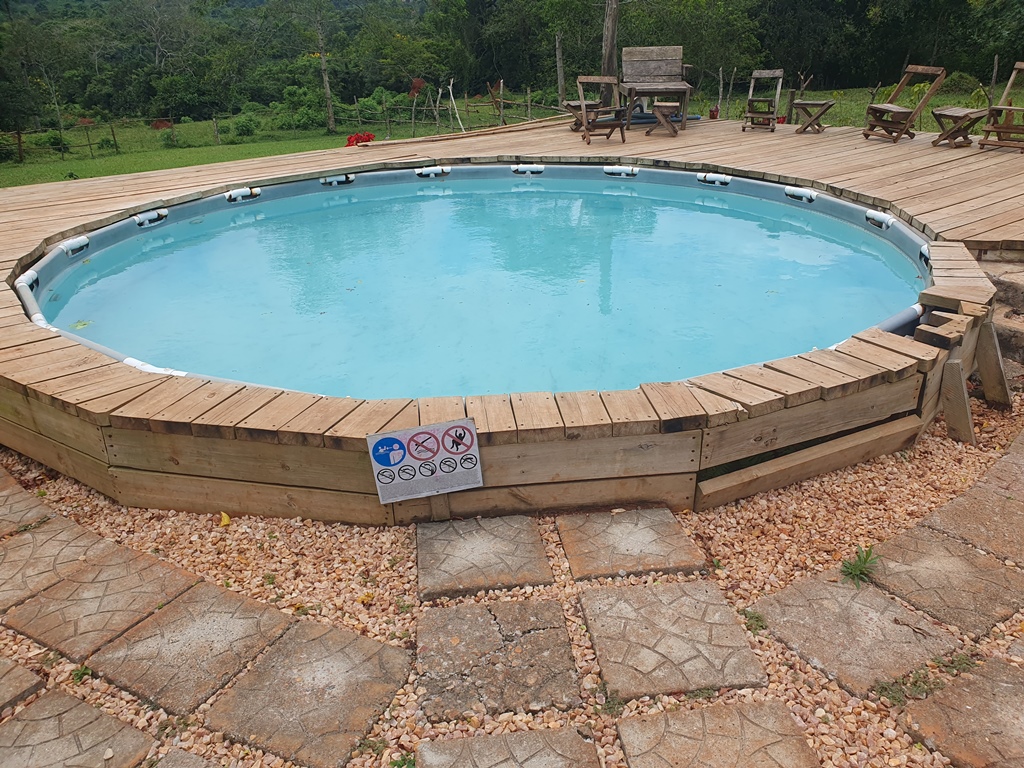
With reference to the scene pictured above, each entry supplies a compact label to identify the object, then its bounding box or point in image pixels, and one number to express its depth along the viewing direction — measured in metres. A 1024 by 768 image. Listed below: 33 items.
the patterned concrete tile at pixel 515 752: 1.83
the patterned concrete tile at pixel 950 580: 2.28
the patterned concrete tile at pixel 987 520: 2.60
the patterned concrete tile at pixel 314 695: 1.90
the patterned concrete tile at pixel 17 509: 2.87
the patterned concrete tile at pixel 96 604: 2.26
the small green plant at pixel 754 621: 2.26
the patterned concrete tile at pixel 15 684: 2.02
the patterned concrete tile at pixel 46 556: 2.50
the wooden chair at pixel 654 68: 11.28
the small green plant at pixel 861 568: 2.45
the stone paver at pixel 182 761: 1.84
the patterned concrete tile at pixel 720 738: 1.81
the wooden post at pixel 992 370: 3.69
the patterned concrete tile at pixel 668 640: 2.05
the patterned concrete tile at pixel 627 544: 2.56
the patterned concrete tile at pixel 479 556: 2.49
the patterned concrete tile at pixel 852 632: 2.09
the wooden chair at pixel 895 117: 9.12
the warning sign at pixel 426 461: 2.65
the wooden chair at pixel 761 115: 10.72
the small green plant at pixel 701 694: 2.00
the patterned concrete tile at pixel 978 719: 1.81
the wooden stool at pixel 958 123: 8.47
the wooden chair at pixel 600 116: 10.49
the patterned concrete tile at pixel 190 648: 2.07
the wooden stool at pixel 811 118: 10.20
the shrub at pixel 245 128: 14.20
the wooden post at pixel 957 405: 3.42
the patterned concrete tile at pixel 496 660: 2.02
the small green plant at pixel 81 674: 2.10
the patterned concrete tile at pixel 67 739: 1.84
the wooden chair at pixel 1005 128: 8.04
